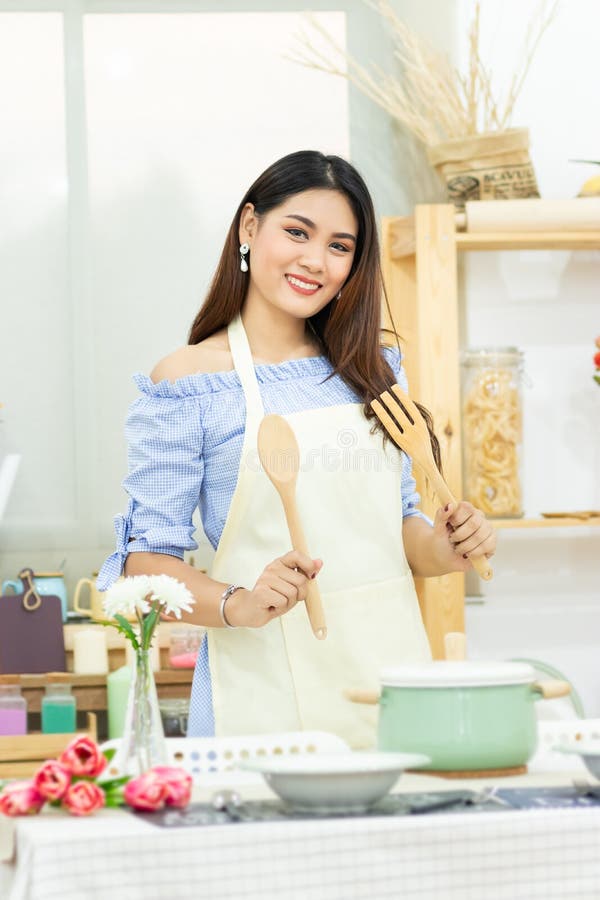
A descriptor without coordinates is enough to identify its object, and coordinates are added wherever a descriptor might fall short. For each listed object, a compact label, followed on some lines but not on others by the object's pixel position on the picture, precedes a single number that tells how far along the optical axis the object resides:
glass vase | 2.64
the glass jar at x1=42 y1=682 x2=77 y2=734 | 4.48
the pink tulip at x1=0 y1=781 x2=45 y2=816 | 2.44
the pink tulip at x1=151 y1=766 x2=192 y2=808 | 2.46
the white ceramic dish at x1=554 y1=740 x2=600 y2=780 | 2.54
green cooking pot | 2.58
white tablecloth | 2.34
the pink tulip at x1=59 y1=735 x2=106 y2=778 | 2.50
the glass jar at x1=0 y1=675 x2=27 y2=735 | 4.49
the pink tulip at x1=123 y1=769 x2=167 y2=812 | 2.45
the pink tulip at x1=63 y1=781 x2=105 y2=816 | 2.43
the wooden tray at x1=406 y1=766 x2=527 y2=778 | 2.60
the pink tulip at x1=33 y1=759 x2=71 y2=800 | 2.46
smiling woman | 3.23
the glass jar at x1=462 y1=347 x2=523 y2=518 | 4.30
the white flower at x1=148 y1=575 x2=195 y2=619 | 2.71
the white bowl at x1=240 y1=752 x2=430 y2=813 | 2.40
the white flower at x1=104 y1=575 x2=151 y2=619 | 2.69
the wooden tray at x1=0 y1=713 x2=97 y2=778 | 4.40
